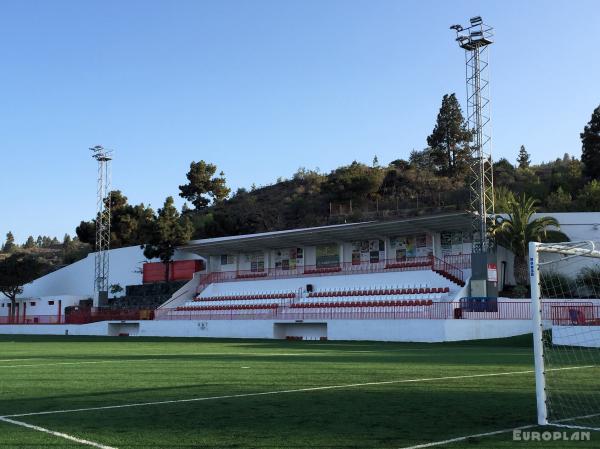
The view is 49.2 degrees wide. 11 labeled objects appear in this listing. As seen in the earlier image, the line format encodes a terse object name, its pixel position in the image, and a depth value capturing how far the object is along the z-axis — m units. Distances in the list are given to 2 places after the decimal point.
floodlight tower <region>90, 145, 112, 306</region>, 61.44
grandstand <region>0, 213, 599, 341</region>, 34.25
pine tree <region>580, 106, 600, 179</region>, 69.94
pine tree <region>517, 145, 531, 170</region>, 101.34
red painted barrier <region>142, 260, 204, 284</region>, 60.41
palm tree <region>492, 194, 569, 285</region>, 38.75
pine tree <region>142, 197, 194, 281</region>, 58.47
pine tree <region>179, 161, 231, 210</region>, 102.38
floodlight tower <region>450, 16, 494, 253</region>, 37.34
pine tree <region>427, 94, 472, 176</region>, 88.19
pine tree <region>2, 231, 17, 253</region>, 189.05
